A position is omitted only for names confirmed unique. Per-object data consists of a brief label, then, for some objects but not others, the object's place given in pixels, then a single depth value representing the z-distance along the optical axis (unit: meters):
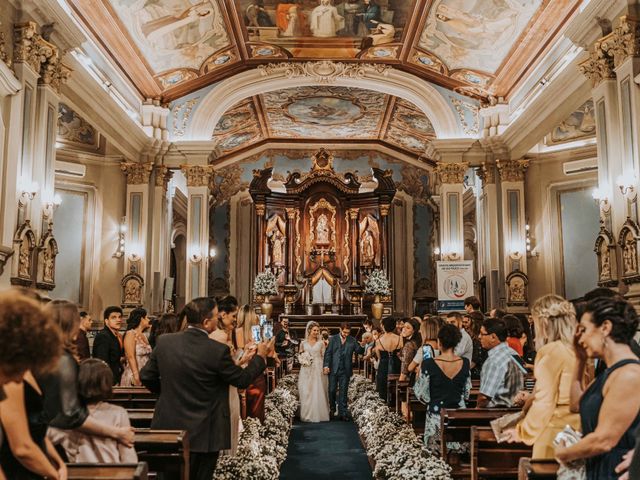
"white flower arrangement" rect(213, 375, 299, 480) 5.41
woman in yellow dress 3.57
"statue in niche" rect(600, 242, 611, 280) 8.90
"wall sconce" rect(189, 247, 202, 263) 15.77
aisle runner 6.90
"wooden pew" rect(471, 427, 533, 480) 4.49
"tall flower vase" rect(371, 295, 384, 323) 19.66
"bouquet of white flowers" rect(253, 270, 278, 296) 19.36
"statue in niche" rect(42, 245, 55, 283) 9.23
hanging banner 13.97
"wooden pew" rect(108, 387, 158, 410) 6.29
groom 10.50
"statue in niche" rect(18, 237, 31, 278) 8.64
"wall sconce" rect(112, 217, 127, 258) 14.83
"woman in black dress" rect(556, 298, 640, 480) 2.60
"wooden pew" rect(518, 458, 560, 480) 3.26
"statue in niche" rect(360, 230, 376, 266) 21.77
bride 10.44
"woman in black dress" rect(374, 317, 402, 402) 9.47
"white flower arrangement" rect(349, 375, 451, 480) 5.23
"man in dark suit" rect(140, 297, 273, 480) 4.11
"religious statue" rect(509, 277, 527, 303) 14.30
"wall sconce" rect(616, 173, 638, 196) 8.40
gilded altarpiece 21.44
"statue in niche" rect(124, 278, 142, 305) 14.32
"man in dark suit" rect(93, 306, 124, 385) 6.73
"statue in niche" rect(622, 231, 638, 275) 8.15
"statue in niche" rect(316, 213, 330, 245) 21.97
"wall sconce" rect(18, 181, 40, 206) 8.93
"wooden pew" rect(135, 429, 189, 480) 3.84
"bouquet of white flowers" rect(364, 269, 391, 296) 20.16
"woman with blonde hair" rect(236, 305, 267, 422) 7.19
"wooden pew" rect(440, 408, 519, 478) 4.96
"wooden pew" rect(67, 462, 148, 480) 3.06
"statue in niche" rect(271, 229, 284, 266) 21.61
